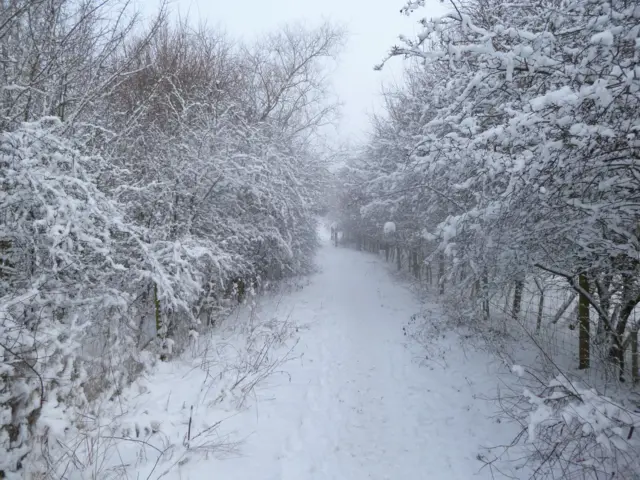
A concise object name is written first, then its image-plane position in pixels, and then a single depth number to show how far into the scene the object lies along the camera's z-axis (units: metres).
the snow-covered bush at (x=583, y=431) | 2.92
